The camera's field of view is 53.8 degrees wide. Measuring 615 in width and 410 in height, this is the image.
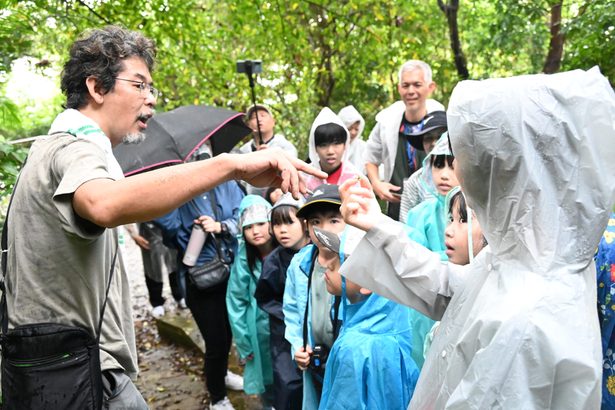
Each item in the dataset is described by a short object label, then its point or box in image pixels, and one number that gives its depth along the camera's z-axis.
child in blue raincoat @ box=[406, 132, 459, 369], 3.45
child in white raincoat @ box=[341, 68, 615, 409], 1.55
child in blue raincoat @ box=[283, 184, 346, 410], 3.09
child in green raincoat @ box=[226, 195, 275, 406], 4.22
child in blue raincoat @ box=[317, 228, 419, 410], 2.71
